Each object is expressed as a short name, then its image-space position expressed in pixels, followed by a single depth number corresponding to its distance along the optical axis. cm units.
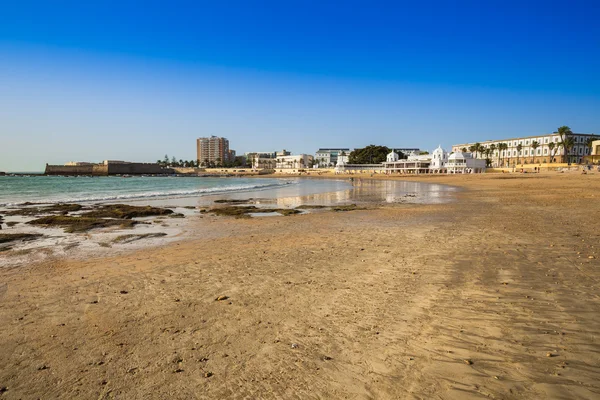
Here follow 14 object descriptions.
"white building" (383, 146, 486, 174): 10725
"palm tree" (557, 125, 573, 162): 10538
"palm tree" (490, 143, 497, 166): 13229
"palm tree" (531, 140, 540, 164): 11656
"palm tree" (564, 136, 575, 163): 10481
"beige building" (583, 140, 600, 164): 8737
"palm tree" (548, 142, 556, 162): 10994
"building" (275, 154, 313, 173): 18602
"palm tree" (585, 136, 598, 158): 11118
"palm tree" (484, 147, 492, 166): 13308
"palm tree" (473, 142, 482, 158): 13188
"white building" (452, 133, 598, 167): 11094
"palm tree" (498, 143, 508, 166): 12838
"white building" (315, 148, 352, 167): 19498
